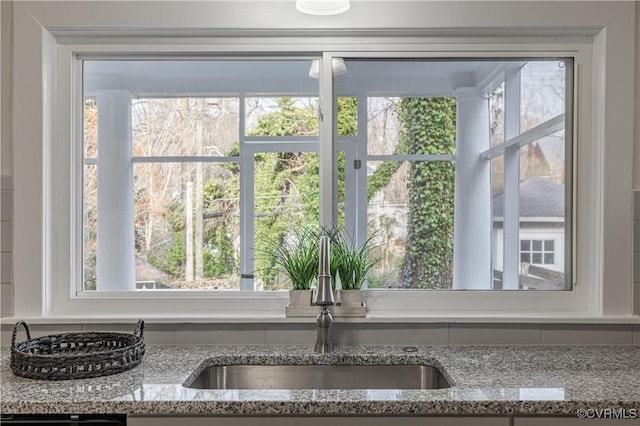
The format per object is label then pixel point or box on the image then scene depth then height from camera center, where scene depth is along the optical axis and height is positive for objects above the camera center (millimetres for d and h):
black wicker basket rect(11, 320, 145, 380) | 1392 -412
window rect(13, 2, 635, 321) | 1770 +301
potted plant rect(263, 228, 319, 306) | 1777 -173
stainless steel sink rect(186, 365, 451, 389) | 1658 -528
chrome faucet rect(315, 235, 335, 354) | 1628 -248
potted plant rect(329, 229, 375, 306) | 1775 -213
